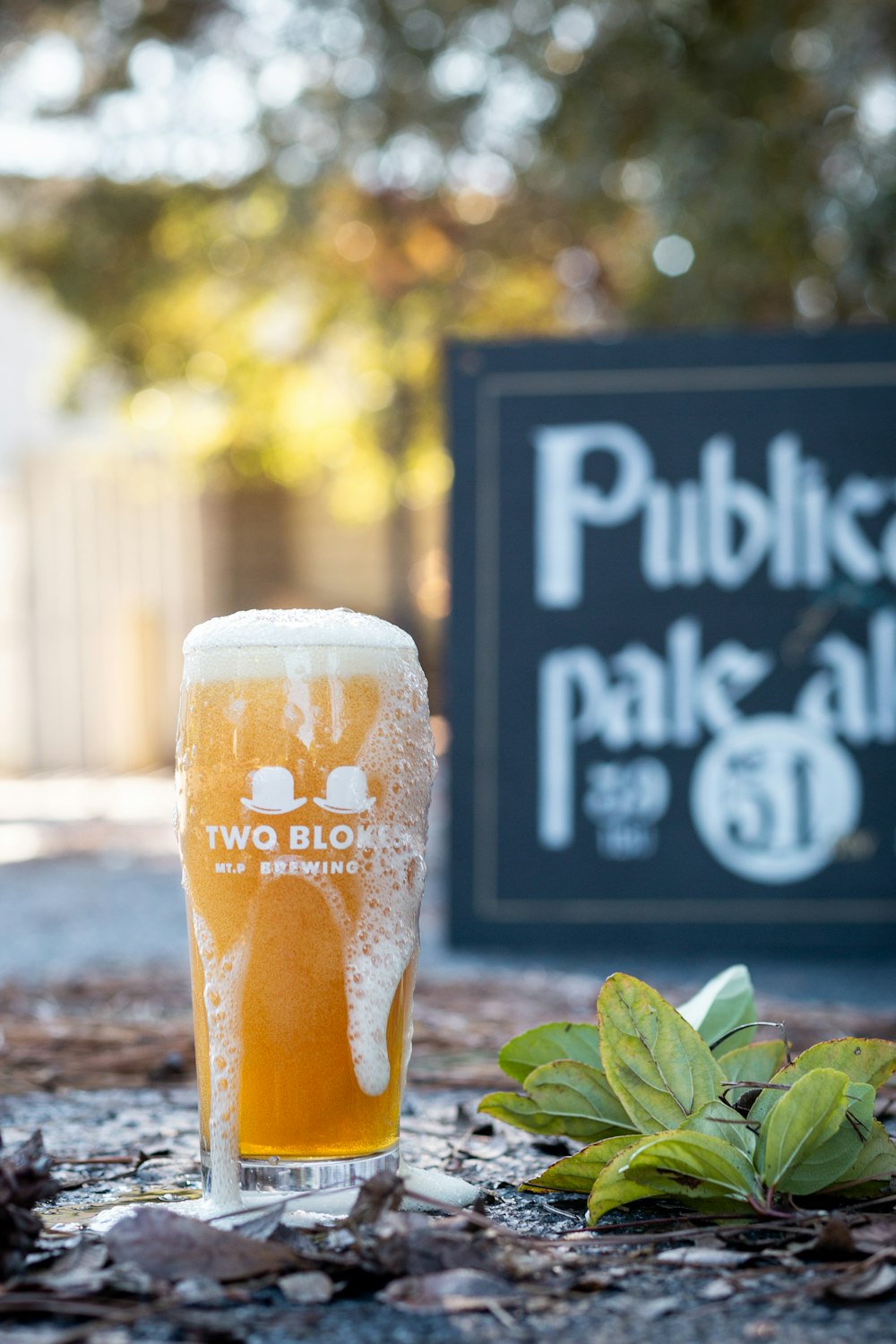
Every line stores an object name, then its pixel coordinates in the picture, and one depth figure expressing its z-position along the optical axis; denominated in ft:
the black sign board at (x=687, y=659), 4.52
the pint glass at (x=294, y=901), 2.06
